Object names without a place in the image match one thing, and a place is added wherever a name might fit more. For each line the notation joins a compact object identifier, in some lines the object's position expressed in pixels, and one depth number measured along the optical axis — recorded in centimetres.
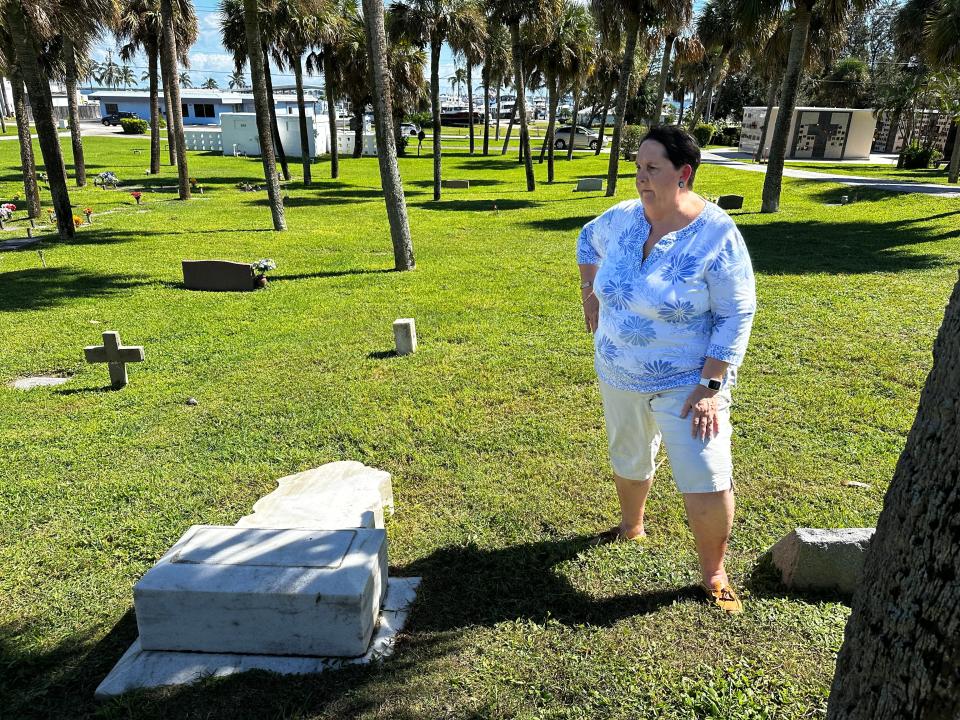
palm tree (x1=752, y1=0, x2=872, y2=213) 1485
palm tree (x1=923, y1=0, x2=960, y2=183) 1463
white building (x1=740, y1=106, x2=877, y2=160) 3559
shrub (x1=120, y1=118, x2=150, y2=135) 5358
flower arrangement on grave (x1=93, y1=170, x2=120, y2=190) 2490
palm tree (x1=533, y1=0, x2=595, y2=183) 2562
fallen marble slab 368
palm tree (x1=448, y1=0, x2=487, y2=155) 2095
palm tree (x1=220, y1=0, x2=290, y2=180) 2367
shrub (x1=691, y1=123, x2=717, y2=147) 4497
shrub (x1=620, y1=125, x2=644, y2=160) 3762
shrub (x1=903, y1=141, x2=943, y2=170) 2978
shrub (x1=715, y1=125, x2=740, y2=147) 5100
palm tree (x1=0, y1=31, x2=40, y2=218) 1631
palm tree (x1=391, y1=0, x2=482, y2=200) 2052
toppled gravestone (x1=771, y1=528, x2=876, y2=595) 318
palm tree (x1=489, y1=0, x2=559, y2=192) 2162
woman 274
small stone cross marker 632
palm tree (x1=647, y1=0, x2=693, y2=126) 1916
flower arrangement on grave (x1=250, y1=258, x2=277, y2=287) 1059
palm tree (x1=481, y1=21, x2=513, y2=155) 3091
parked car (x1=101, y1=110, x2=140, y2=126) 6112
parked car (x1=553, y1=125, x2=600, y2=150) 4566
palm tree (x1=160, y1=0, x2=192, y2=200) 1951
